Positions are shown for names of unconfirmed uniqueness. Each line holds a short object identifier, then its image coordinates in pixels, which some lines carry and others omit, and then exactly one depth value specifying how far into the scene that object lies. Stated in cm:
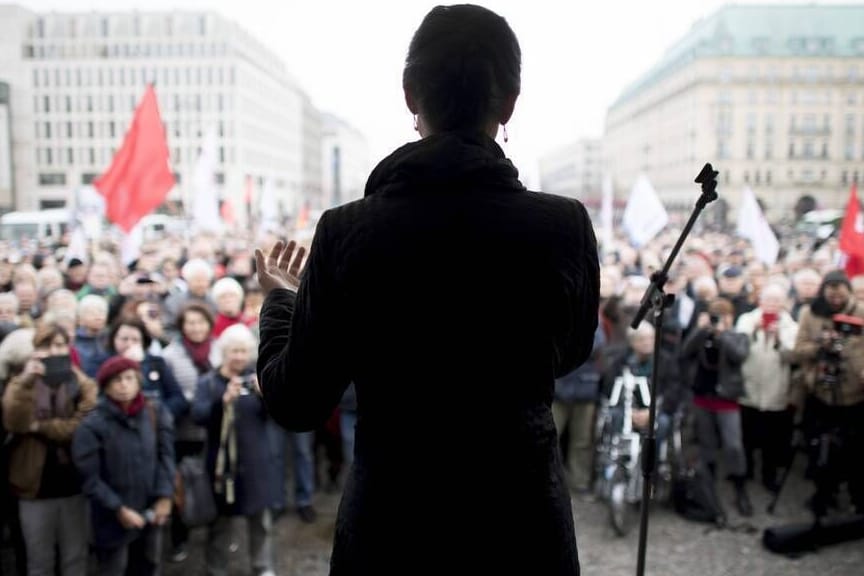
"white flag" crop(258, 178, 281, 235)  2289
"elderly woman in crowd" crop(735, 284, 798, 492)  720
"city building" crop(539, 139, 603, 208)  15712
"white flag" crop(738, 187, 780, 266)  1306
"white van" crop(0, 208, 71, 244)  4556
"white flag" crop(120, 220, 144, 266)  983
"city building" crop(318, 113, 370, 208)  15938
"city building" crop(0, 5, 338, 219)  10112
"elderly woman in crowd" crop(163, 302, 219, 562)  552
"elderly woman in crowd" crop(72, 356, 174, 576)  452
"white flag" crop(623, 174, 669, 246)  1355
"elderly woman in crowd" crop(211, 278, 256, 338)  680
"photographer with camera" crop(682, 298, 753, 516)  686
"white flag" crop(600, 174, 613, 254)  1928
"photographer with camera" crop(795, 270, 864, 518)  624
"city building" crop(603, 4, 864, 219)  8431
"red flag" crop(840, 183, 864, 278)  962
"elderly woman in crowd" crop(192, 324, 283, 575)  511
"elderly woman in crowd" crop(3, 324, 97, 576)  466
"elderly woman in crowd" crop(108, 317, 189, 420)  550
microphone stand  261
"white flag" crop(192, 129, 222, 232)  1421
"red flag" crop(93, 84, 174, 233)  988
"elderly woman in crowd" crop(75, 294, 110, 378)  608
